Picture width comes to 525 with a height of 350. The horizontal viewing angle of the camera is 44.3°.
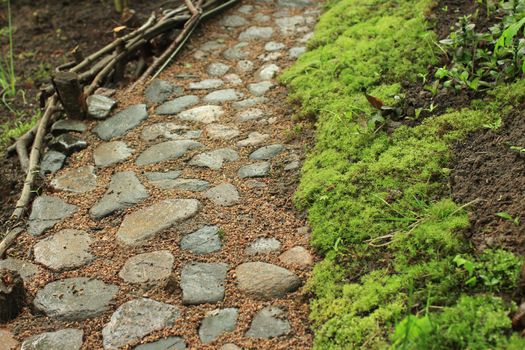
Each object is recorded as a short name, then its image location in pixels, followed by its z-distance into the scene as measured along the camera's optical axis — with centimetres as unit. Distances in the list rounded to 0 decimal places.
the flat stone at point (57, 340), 253
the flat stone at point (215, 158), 350
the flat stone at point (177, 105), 405
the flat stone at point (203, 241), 291
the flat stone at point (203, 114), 393
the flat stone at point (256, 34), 483
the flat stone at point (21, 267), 292
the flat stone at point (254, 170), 339
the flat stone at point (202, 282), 266
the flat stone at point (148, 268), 280
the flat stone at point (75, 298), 268
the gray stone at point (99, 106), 404
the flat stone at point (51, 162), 365
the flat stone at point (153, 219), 304
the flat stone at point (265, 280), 265
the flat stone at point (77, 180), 347
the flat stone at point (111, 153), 365
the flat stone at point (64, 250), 295
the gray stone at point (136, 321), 252
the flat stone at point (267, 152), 352
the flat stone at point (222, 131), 375
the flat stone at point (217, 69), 443
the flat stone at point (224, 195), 320
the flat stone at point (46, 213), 322
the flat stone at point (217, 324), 248
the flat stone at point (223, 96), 412
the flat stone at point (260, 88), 416
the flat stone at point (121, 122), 389
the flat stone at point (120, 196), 327
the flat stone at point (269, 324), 246
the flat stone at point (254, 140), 366
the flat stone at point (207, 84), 428
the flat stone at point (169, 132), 378
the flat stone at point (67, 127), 395
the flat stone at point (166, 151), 360
